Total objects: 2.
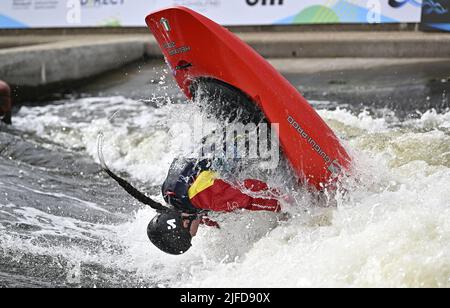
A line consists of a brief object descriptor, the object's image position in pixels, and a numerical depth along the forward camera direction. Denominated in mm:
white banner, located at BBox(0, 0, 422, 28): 23000
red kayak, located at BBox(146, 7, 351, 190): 8430
